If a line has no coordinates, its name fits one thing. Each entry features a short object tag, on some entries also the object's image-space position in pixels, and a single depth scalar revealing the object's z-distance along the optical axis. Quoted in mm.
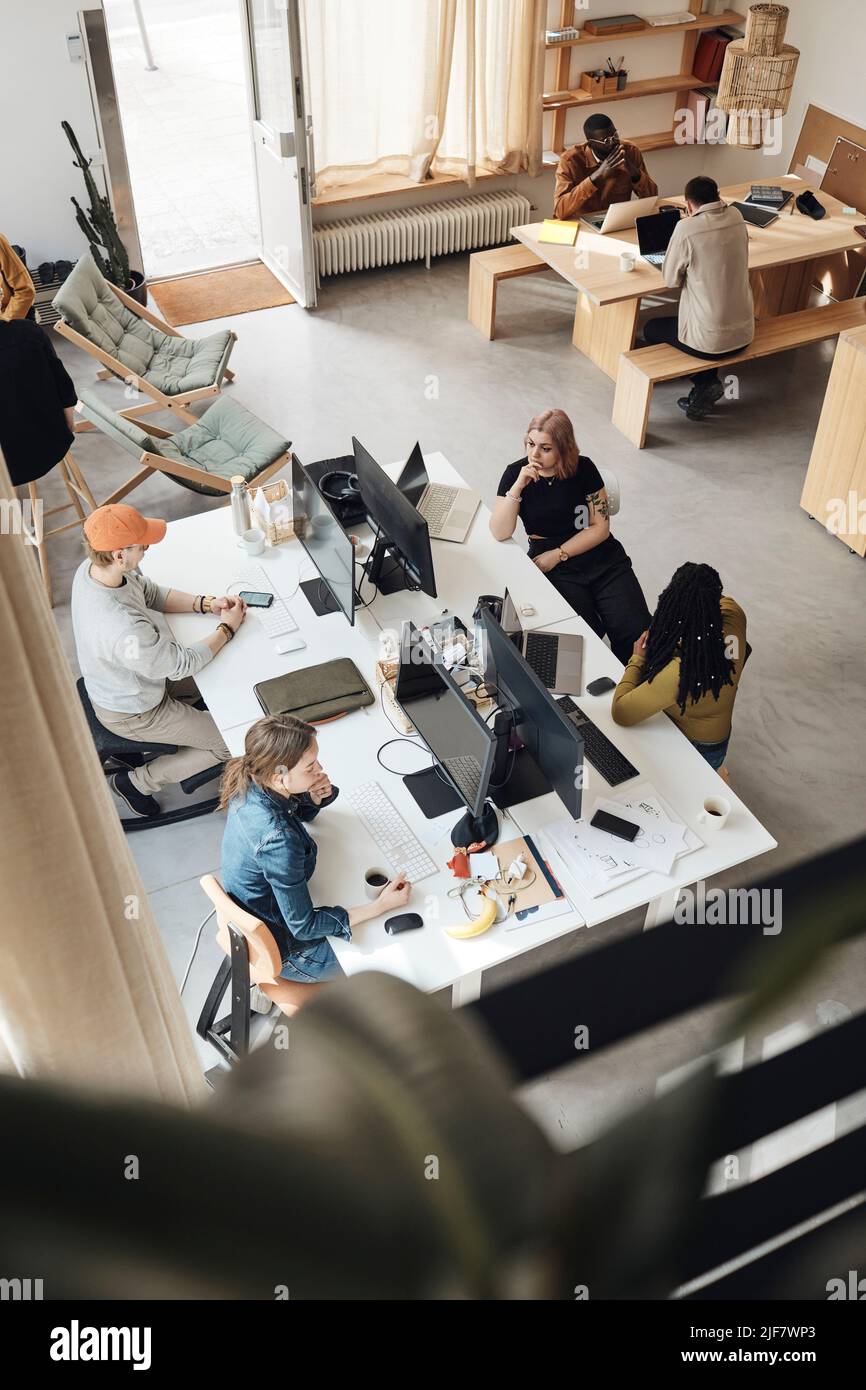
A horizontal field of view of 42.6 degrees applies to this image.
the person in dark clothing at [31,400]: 4613
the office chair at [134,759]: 3916
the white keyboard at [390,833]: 3244
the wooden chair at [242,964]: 2953
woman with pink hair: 4406
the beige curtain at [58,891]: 499
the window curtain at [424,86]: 6656
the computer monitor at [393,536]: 3748
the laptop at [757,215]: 6711
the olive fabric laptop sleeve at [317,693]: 3680
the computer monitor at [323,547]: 3701
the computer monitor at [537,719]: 3010
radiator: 7398
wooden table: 6172
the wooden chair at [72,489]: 5246
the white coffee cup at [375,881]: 3179
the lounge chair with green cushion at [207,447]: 5105
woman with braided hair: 3465
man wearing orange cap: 3637
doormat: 7195
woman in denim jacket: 2963
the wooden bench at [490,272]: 6750
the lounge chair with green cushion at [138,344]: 5527
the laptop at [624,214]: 6578
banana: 3051
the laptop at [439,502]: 4395
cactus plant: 6375
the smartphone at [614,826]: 3307
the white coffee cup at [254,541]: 4328
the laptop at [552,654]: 3836
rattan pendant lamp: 6309
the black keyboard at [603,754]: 3486
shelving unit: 7303
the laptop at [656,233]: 6309
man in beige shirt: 5688
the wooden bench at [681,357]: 6043
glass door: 6211
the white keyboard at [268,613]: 4020
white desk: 3082
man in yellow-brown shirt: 6734
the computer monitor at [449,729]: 3191
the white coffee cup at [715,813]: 3318
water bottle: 4223
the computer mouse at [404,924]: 3062
